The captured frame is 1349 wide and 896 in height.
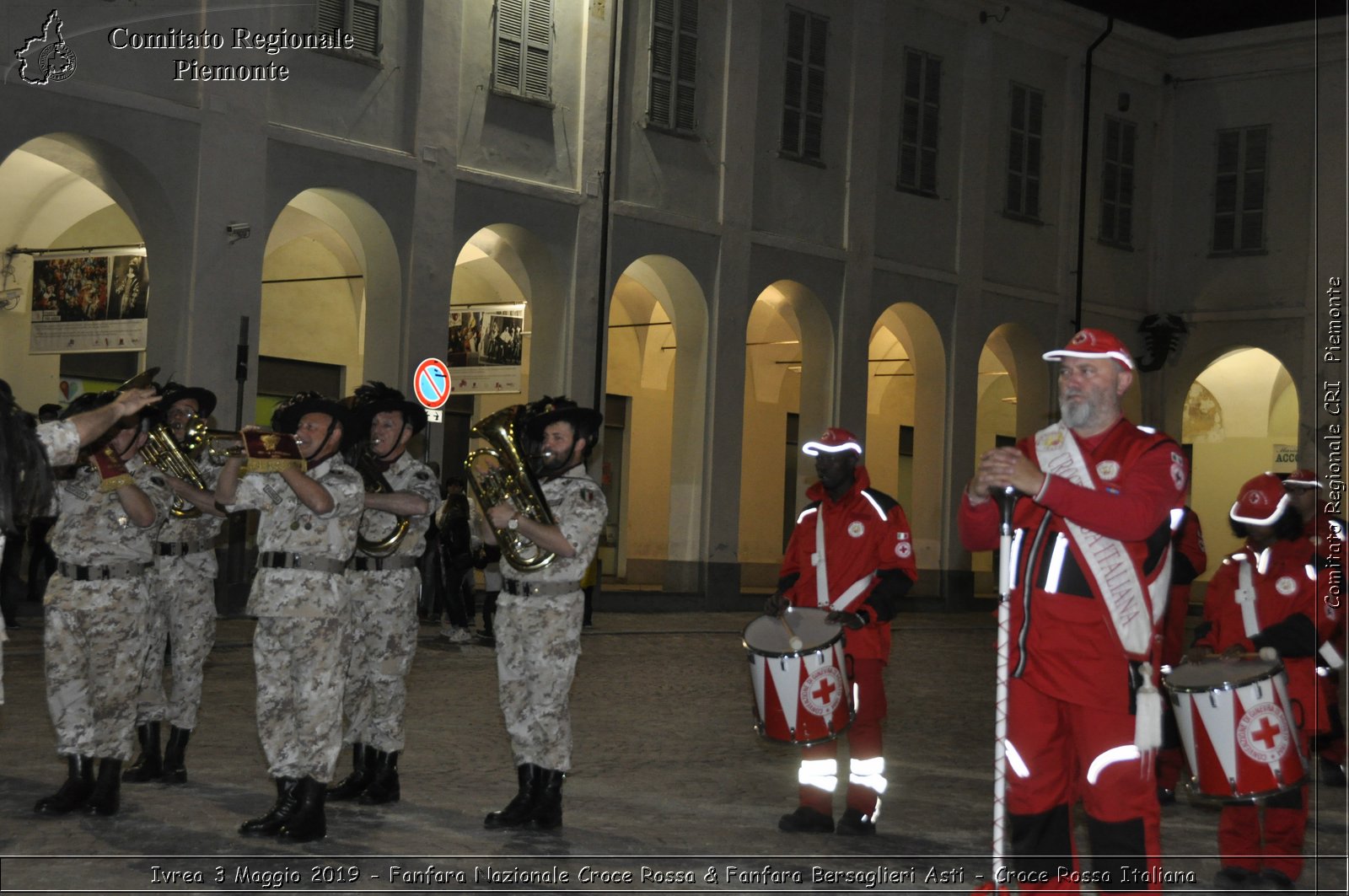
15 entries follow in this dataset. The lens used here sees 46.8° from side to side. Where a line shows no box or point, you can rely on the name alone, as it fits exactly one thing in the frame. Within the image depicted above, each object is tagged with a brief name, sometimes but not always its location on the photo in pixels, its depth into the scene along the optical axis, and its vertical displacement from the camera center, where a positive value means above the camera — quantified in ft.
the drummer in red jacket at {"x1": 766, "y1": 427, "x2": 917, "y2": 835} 26.68 -1.31
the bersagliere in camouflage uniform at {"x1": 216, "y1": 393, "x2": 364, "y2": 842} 24.23 -2.39
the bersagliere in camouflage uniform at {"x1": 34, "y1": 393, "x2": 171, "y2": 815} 25.53 -2.35
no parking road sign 65.67 +4.71
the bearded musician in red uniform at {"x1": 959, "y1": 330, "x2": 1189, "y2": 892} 17.29 -1.12
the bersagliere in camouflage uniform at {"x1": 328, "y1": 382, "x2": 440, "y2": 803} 27.43 -2.22
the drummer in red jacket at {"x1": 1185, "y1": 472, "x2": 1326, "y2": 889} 24.27 -1.52
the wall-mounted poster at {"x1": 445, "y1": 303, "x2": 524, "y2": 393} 70.74 +6.89
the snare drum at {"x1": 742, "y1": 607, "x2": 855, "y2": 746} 25.39 -2.96
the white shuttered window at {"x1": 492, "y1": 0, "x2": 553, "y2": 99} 71.41 +20.82
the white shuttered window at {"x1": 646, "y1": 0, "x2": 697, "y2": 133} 77.56 +22.10
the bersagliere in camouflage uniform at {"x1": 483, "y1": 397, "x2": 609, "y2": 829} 25.64 -2.57
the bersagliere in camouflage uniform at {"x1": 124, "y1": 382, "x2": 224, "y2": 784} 28.37 -2.71
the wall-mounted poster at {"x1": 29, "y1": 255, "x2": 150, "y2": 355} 59.26 +6.75
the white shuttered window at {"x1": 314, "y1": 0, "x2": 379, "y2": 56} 64.28 +19.68
